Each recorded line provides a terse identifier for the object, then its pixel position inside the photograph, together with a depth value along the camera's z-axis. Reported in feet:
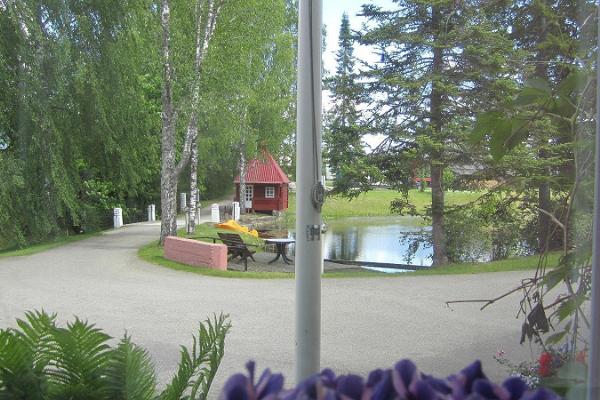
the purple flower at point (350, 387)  2.28
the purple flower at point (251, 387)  2.20
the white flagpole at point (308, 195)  8.61
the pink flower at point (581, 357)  2.99
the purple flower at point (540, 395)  2.15
